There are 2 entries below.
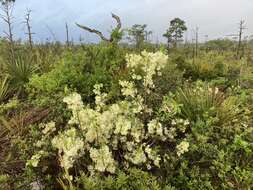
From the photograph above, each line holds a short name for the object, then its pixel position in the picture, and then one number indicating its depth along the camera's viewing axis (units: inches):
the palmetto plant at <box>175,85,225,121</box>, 127.0
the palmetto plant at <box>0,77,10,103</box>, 154.0
